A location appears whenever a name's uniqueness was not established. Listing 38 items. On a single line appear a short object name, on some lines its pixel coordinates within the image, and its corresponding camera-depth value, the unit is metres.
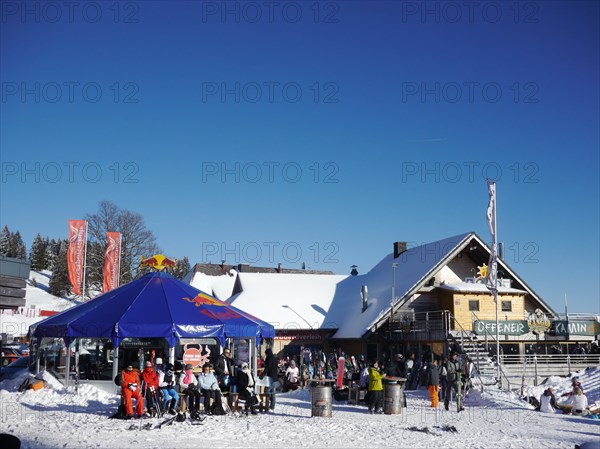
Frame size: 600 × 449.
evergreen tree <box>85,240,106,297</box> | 48.41
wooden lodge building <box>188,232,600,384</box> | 29.31
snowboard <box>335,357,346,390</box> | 21.99
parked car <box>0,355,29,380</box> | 24.92
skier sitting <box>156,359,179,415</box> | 15.88
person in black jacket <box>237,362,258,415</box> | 16.37
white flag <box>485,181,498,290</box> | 27.03
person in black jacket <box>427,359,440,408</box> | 18.86
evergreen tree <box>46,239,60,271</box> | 110.74
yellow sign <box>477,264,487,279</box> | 32.84
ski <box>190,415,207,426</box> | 14.46
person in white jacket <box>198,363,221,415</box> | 15.81
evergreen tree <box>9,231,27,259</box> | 110.52
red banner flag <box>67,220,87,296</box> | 37.69
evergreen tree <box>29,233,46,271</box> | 110.07
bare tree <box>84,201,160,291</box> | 48.59
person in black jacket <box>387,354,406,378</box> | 20.09
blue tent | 18.80
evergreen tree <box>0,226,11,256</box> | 99.91
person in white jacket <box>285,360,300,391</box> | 24.53
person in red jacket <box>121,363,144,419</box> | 14.92
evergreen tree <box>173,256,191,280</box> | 90.44
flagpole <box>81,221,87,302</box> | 38.01
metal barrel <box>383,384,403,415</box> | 17.42
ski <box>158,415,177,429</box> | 14.24
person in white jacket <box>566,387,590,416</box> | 18.30
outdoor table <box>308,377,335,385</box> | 16.49
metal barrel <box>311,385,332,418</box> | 16.30
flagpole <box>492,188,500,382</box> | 26.42
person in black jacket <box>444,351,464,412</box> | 18.22
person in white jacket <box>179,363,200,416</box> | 15.77
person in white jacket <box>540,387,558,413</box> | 18.85
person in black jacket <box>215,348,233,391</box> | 17.19
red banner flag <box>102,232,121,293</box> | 37.69
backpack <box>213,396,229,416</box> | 15.96
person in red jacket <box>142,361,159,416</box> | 15.34
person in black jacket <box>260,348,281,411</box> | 17.39
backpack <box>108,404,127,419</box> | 15.07
